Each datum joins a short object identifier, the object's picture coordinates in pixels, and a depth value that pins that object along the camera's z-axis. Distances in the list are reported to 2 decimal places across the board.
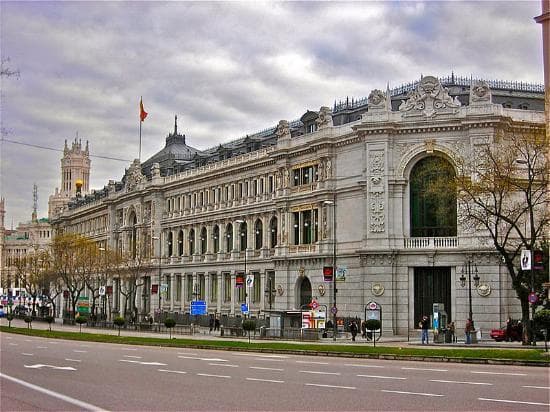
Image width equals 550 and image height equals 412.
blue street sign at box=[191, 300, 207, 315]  79.12
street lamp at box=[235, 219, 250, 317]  84.21
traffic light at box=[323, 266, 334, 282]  59.59
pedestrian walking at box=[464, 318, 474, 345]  50.98
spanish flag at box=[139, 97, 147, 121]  100.44
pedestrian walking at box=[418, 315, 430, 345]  52.38
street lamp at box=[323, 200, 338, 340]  59.09
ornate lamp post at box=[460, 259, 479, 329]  58.34
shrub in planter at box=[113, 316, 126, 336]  74.38
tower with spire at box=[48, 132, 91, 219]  159.48
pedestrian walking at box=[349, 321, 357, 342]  56.26
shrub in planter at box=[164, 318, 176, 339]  69.50
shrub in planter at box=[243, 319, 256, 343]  58.16
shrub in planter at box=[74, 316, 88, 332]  80.57
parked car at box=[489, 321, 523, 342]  52.69
